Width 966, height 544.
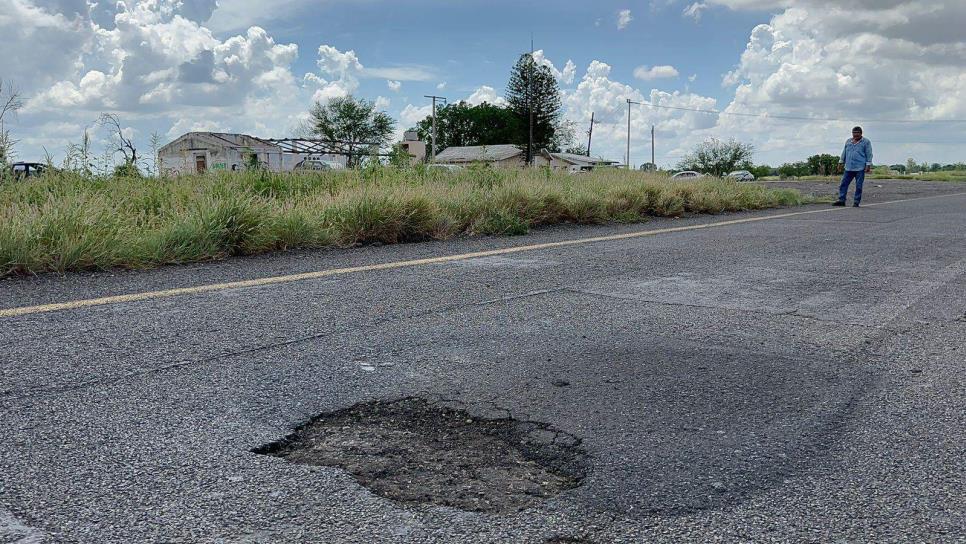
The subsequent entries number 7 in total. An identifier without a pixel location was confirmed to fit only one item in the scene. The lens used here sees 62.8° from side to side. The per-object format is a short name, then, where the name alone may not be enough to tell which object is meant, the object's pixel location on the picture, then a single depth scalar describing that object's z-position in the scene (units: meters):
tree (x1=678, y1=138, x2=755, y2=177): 87.49
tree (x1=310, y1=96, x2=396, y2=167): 90.94
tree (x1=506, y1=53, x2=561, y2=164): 79.62
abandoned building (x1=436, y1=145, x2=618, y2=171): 77.00
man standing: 16.06
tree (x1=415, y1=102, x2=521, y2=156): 103.56
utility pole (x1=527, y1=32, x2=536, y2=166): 79.31
